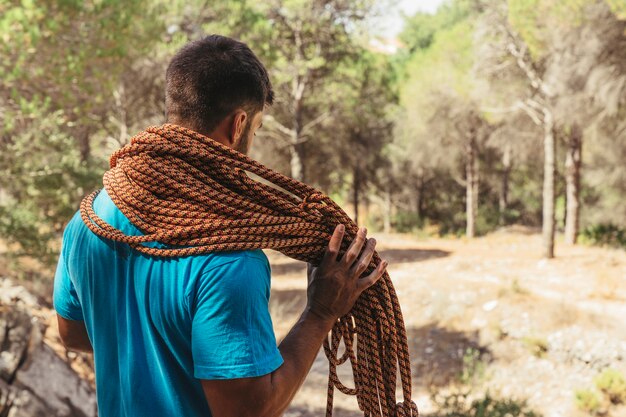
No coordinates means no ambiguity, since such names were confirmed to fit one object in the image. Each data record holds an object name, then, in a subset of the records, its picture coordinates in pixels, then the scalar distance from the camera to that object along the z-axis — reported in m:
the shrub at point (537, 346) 9.20
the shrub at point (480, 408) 6.58
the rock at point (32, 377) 4.39
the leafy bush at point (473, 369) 8.26
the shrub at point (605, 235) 19.25
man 1.28
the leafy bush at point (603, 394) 7.27
